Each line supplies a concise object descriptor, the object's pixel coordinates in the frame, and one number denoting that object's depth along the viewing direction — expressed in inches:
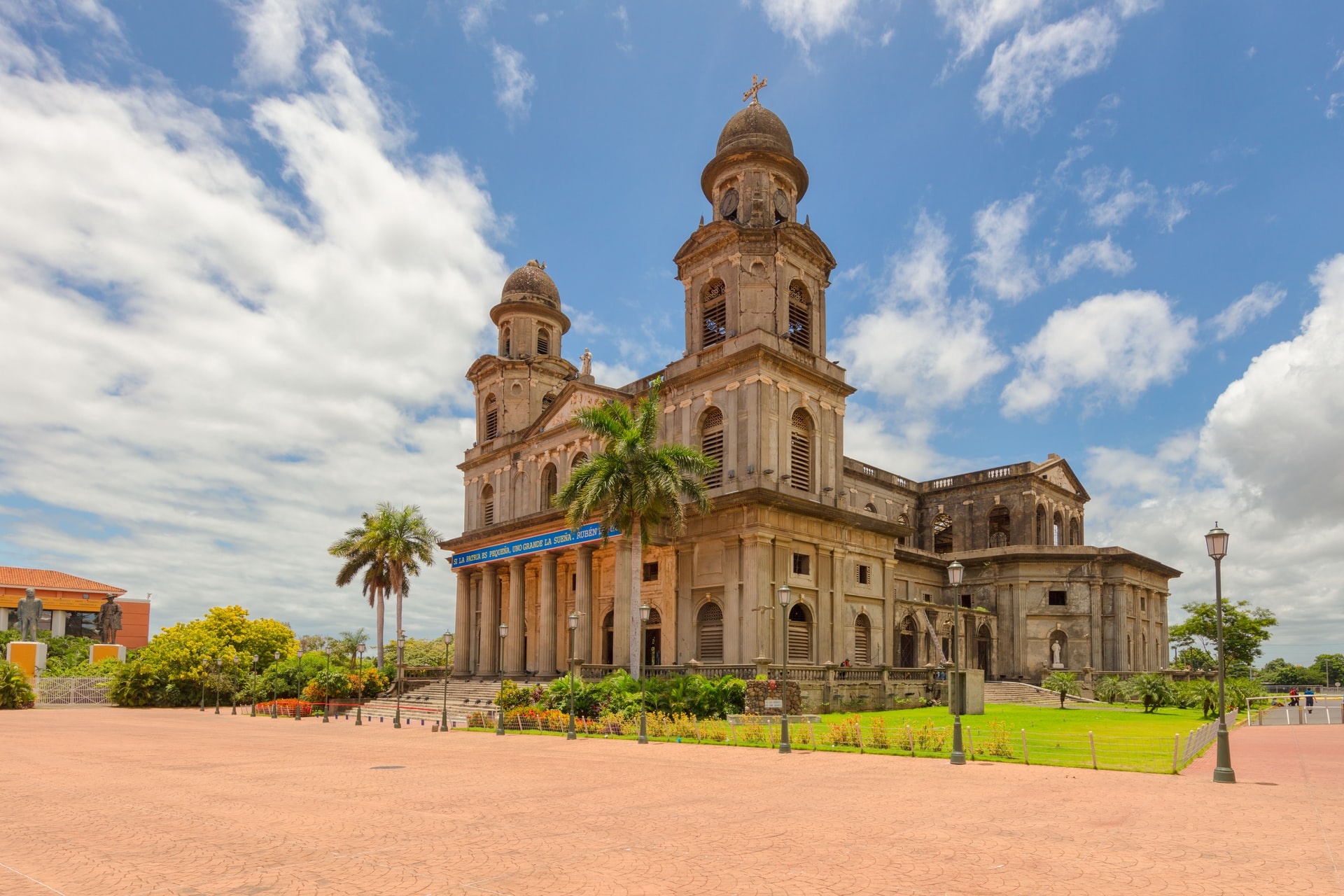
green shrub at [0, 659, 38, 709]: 2041.1
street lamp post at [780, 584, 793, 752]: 896.3
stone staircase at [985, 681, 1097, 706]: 1763.0
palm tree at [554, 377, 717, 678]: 1339.8
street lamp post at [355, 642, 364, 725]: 1866.4
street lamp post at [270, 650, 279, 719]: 2009.1
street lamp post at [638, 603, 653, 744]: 1378.0
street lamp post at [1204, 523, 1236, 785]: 618.2
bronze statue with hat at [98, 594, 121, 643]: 2928.2
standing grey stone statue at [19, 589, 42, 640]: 2878.9
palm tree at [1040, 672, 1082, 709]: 1581.0
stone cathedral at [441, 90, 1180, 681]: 1478.8
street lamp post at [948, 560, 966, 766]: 758.5
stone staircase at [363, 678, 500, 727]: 1611.7
